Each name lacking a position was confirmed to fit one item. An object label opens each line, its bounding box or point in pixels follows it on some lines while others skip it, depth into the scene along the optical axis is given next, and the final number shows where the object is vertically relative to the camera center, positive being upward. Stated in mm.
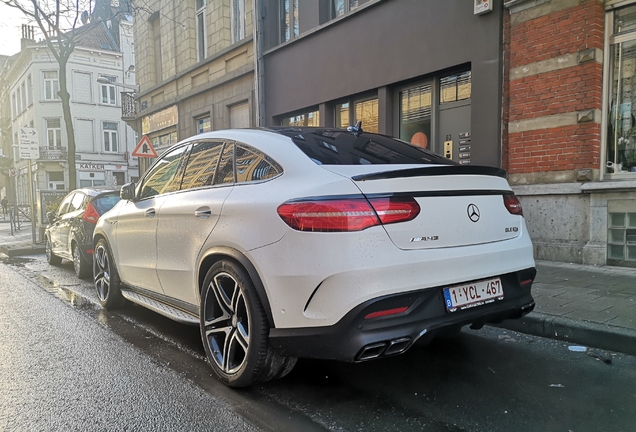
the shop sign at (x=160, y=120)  18062 +3073
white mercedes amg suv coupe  2443 -339
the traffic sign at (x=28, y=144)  13605 +1490
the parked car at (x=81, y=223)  7266 -477
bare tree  15906 +5832
